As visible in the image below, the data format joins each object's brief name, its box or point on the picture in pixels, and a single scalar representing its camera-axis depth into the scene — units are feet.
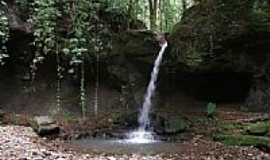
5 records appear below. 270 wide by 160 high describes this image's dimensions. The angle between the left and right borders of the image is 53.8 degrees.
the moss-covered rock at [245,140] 21.83
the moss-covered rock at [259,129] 23.81
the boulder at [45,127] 25.45
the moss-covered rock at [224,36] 29.90
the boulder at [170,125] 26.65
